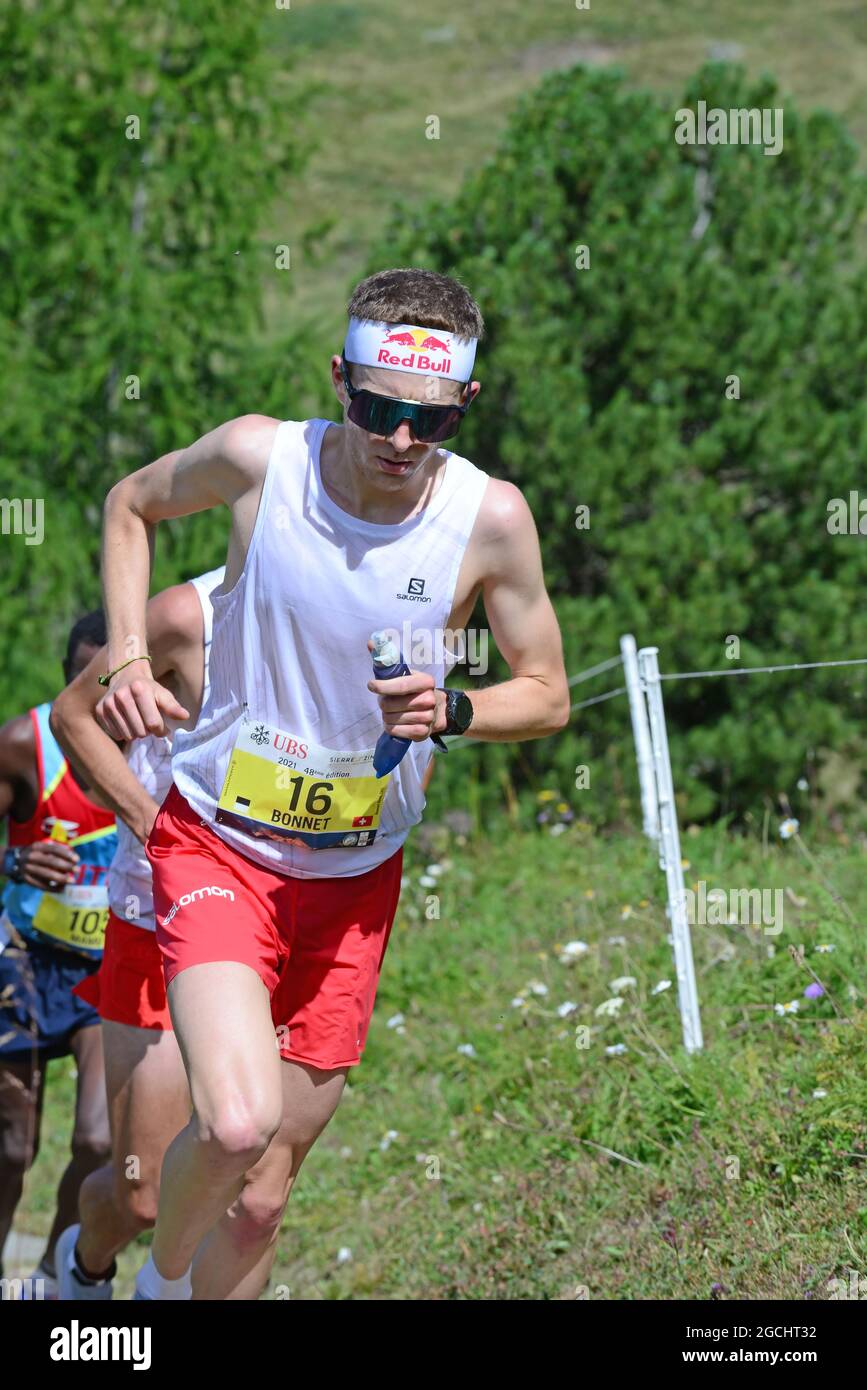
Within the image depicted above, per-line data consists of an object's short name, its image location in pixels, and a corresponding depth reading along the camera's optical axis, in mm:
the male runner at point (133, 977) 8617
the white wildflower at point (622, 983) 11219
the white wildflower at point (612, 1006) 11055
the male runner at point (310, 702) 6984
